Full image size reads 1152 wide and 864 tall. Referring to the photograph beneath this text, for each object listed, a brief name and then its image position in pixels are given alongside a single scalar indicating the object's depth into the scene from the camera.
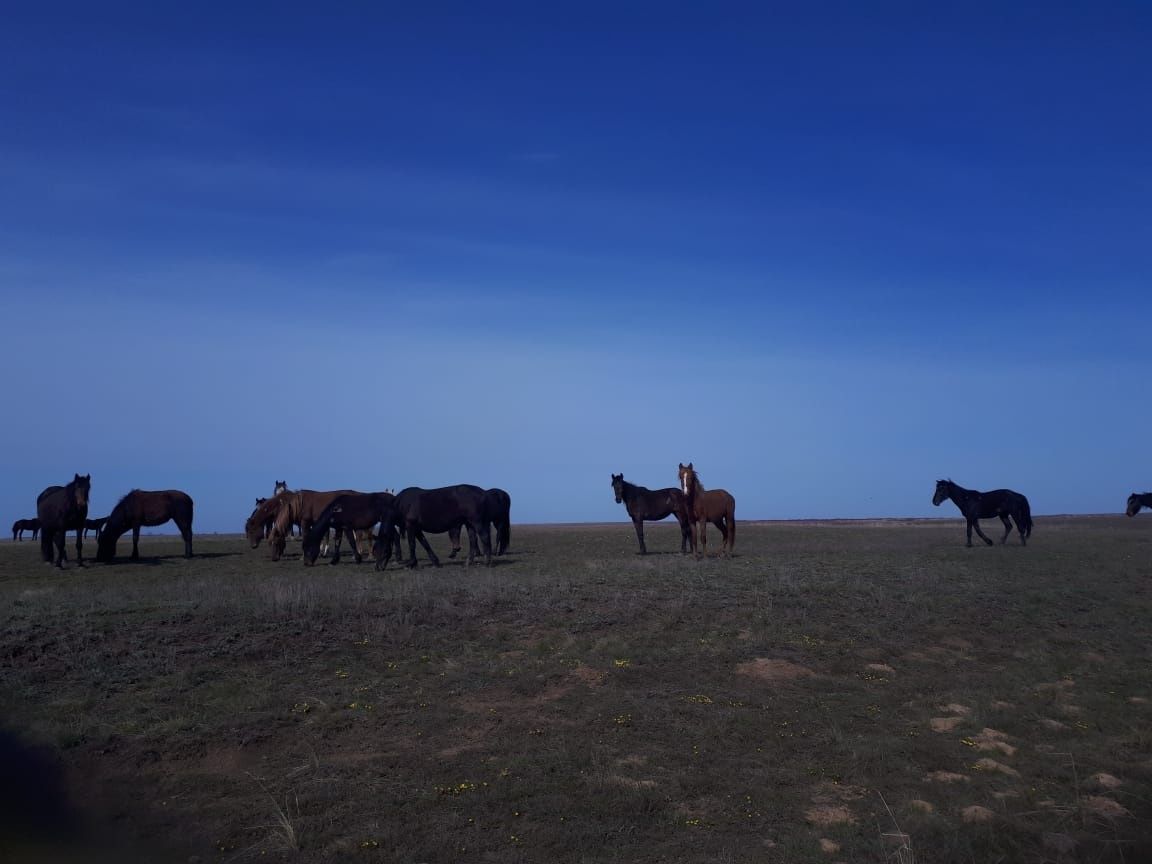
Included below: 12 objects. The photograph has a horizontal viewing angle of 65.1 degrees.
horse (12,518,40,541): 41.44
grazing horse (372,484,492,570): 22.03
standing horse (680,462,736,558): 25.28
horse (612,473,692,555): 27.50
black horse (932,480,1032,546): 33.28
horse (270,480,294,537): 29.40
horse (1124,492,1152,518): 48.66
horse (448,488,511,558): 24.71
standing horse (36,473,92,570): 24.03
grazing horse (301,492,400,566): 23.68
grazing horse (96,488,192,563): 25.56
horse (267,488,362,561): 26.78
